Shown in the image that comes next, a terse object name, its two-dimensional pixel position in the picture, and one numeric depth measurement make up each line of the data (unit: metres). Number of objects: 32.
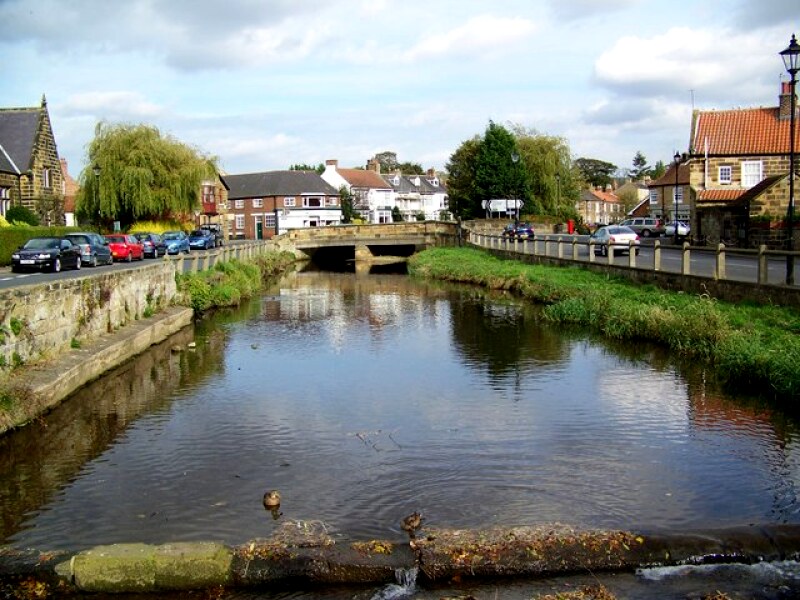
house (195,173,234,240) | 93.12
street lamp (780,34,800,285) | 21.08
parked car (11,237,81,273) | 33.50
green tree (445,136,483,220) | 90.75
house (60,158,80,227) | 77.36
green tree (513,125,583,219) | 90.62
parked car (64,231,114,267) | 37.88
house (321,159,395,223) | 120.58
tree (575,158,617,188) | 171.25
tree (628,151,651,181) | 194.00
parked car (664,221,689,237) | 50.62
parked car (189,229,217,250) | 59.14
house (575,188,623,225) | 143.79
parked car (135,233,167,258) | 48.73
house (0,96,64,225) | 53.56
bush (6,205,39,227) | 49.36
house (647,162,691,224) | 76.62
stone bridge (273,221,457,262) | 69.06
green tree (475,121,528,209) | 85.62
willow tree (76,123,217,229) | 59.88
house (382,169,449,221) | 135.88
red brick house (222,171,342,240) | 103.62
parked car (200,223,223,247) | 67.08
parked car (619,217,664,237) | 67.25
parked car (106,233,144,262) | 43.69
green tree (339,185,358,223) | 115.75
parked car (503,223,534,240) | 67.18
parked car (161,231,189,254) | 52.09
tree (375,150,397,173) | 182.05
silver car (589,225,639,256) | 39.56
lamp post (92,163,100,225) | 53.85
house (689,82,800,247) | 51.81
